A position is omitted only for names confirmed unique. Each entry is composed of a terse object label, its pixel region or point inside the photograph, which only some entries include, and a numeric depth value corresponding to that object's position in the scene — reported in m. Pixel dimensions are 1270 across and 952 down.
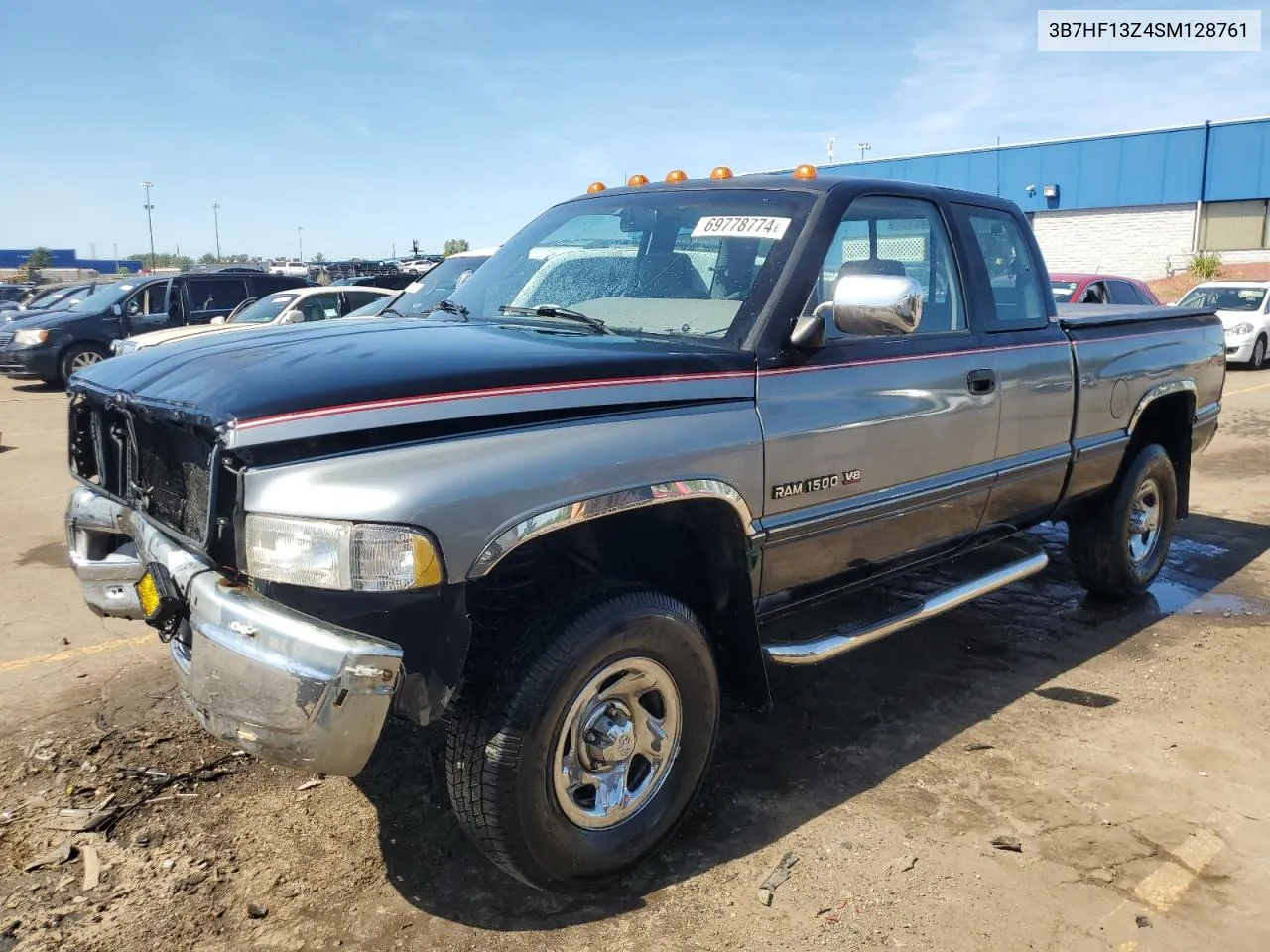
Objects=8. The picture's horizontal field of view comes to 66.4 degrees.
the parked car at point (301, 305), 12.52
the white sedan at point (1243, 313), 16.91
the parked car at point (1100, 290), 12.01
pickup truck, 2.25
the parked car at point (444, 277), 9.33
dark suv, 14.96
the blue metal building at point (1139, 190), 31.16
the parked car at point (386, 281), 20.71
